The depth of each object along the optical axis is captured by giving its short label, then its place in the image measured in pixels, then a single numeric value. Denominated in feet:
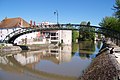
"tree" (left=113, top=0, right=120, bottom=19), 68.00
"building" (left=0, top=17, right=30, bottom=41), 94.53
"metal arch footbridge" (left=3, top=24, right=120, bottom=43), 61.45
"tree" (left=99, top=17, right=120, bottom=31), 78.14
